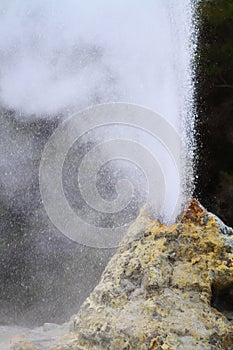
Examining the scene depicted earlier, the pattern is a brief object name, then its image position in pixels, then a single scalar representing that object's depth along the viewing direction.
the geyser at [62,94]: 12.11
